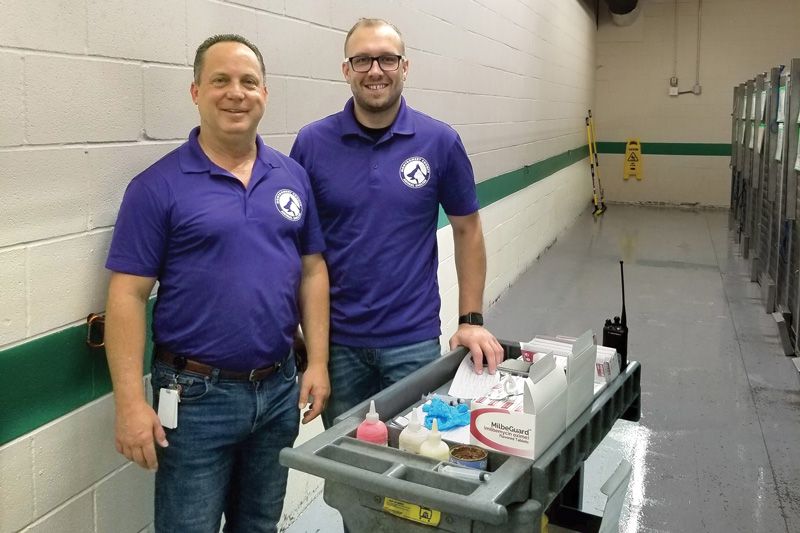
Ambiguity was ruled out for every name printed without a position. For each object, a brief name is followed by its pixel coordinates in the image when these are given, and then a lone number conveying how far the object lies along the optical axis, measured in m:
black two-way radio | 1.99
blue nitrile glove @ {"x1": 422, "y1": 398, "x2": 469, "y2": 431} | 1.59
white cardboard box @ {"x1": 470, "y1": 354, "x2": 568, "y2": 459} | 1.37
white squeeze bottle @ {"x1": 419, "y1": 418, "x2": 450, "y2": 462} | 1.42
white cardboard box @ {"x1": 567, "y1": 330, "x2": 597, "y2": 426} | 1.52
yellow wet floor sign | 12.23
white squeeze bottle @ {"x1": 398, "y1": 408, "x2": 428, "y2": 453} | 1.46
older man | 1.66
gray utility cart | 1.24
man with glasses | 2.08
